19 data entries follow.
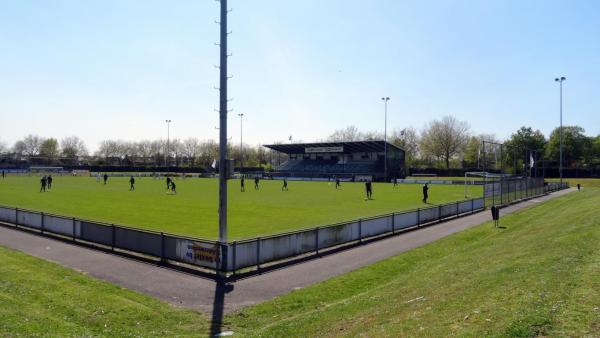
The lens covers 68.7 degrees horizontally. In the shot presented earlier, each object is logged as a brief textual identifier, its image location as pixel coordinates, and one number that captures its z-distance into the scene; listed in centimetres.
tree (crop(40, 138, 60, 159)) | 17412
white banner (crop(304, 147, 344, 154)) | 9876
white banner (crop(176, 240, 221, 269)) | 1400
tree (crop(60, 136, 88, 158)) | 17600
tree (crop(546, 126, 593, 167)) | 10788
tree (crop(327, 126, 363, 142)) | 15470
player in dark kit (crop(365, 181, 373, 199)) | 4103
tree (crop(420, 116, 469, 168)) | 12875
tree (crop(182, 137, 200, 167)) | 17738
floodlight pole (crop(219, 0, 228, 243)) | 1402
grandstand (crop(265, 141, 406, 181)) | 9231
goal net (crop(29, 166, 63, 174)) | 10547
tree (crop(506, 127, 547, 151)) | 11062
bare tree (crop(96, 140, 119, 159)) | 17829
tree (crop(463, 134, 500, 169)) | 11669
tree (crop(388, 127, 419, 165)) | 14088
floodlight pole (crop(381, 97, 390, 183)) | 8131
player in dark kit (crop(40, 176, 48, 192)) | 4488
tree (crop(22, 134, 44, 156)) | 18388
